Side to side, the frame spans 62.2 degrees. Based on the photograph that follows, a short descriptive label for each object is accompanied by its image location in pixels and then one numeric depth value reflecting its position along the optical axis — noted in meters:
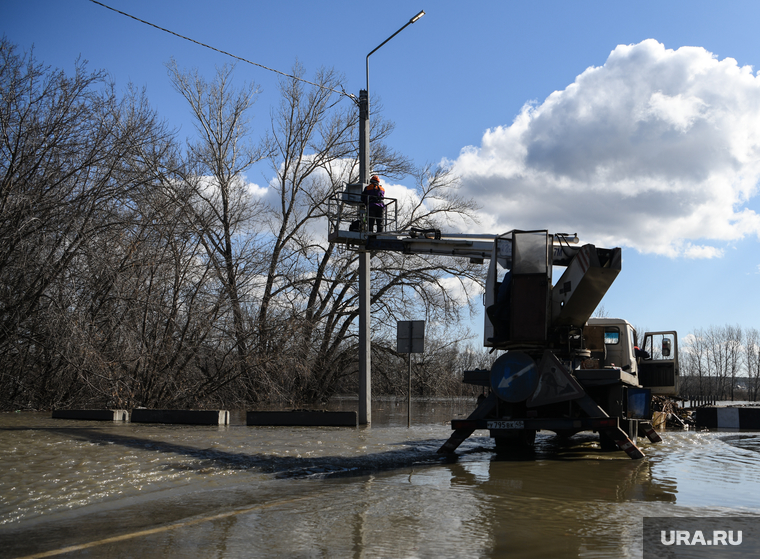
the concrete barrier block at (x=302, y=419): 15.75
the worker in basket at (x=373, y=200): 16.81
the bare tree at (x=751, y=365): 100.72
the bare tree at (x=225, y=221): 20.83
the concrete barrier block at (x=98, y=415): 15.73
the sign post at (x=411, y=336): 14.75
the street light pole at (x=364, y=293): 16.59
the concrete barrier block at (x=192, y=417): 15.39
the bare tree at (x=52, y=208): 16.47
